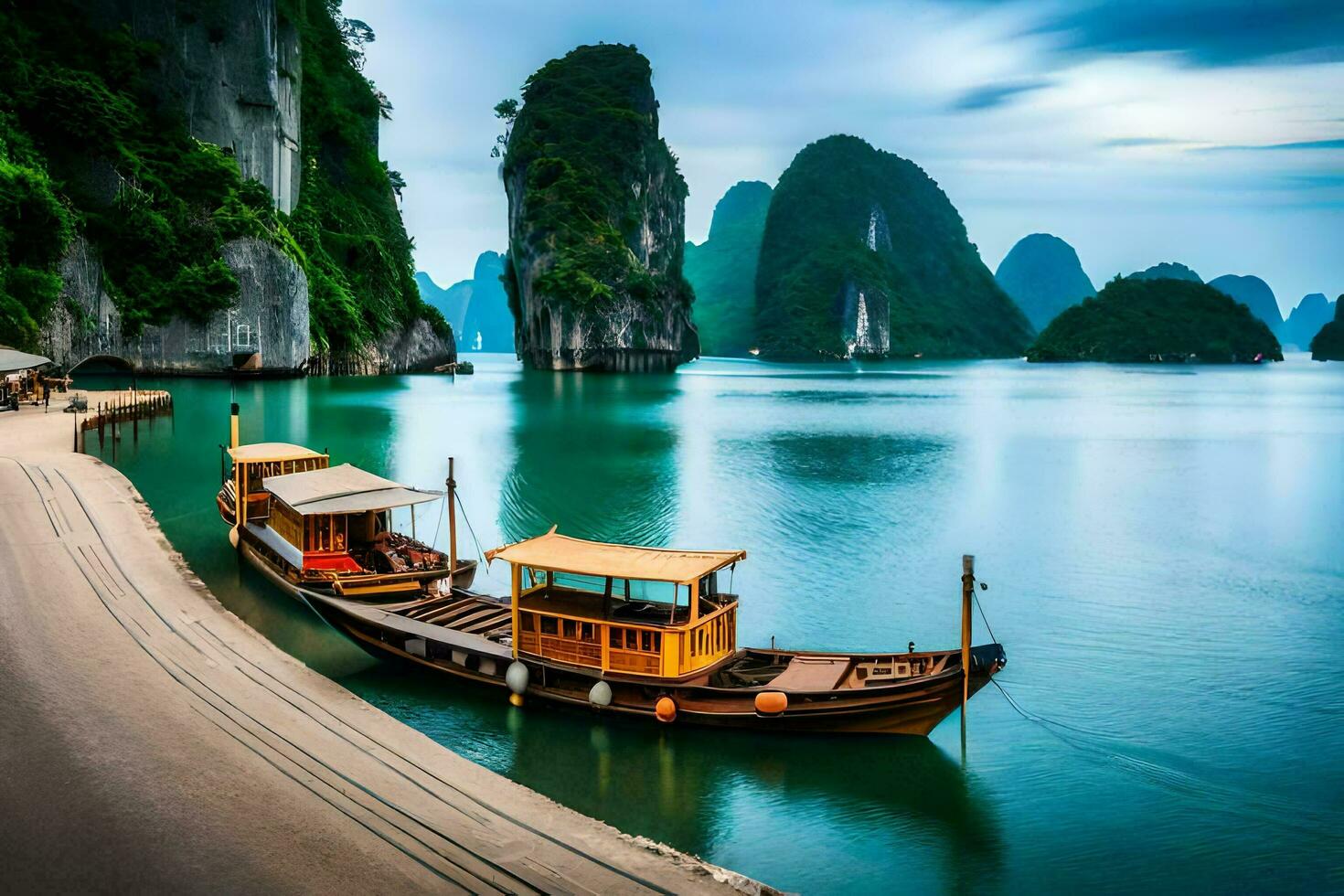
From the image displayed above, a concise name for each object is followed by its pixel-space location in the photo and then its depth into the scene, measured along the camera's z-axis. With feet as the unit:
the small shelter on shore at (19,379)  120.16
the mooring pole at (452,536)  59.82
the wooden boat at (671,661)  40.42
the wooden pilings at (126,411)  115.14
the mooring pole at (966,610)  38.72
